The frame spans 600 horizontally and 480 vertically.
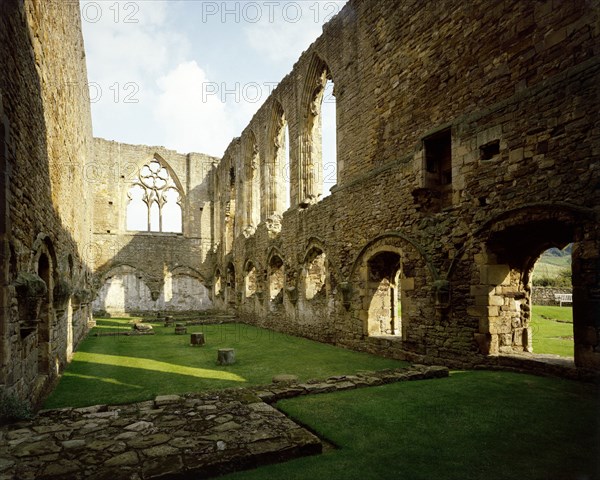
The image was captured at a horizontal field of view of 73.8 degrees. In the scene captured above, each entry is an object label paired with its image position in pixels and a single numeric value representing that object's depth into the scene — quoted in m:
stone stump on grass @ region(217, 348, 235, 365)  8.02
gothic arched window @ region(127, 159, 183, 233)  24.94
